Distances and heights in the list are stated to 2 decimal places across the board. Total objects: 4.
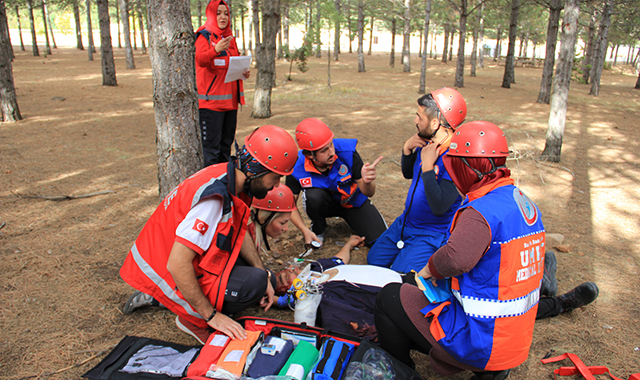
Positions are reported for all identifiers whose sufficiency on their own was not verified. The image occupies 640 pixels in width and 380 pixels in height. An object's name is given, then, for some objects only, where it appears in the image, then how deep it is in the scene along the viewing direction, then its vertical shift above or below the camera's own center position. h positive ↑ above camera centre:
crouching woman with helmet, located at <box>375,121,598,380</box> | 1.80 -0.86
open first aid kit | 2.04 -1.44
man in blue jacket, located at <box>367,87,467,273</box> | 3.05 -0.83
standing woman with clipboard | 4.78 +0.08
